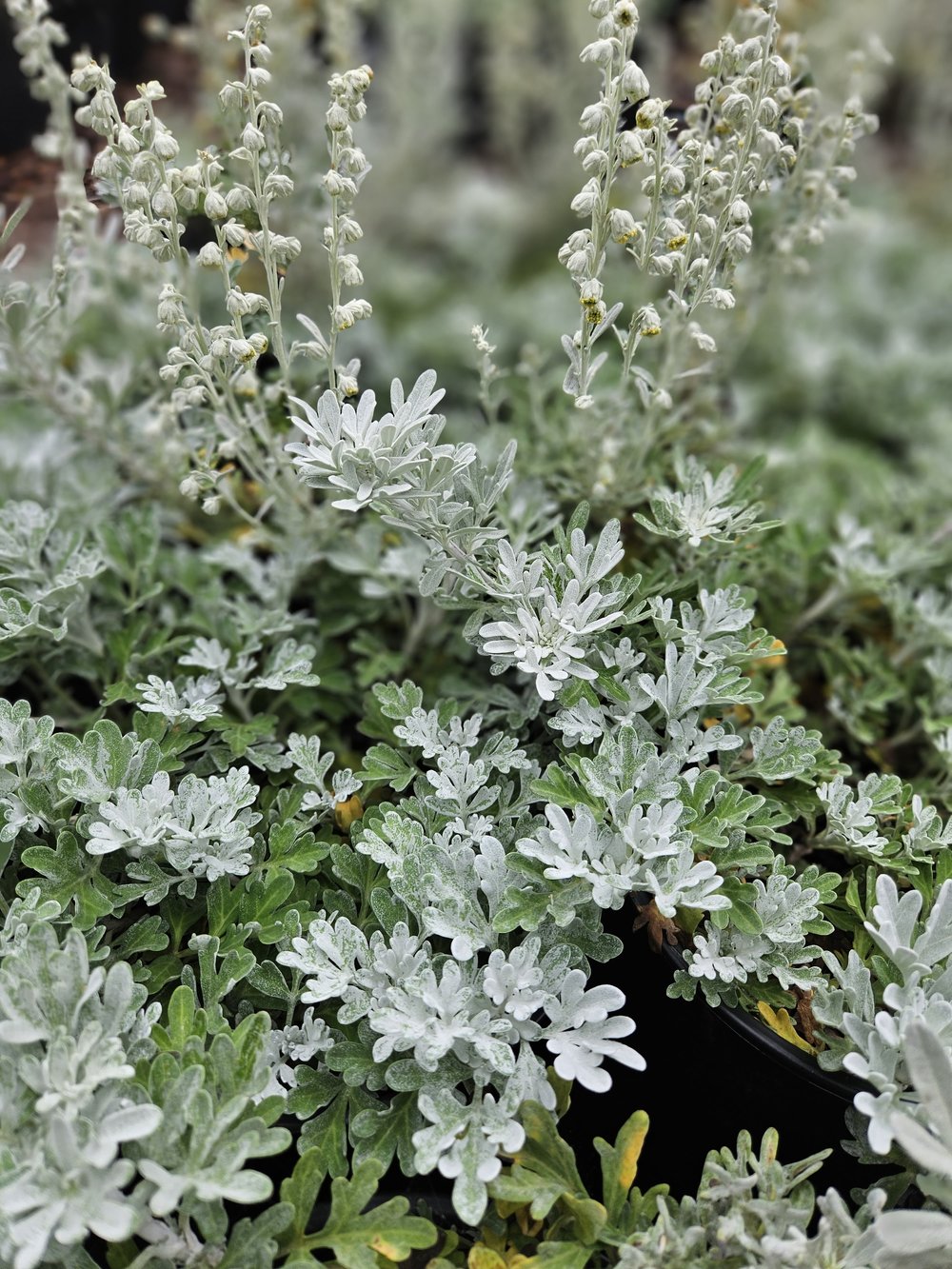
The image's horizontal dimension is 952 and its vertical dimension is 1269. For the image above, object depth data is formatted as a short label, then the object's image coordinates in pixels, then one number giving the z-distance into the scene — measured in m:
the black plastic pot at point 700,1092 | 0.48
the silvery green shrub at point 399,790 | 0.45
